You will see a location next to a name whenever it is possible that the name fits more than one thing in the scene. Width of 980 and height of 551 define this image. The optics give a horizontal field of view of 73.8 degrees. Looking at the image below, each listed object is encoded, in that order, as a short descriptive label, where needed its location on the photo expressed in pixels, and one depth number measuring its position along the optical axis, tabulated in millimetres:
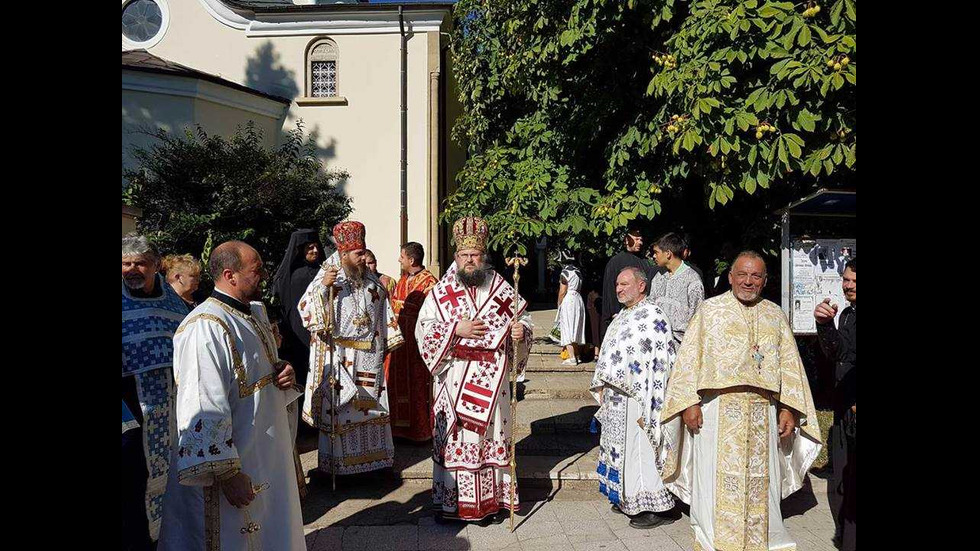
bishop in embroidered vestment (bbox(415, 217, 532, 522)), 4910
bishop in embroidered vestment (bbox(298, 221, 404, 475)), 5598
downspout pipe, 16812
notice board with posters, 5992
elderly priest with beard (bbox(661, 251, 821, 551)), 4121
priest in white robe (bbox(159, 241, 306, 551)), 3051
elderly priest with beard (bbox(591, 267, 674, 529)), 4945
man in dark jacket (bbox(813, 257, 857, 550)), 4121
